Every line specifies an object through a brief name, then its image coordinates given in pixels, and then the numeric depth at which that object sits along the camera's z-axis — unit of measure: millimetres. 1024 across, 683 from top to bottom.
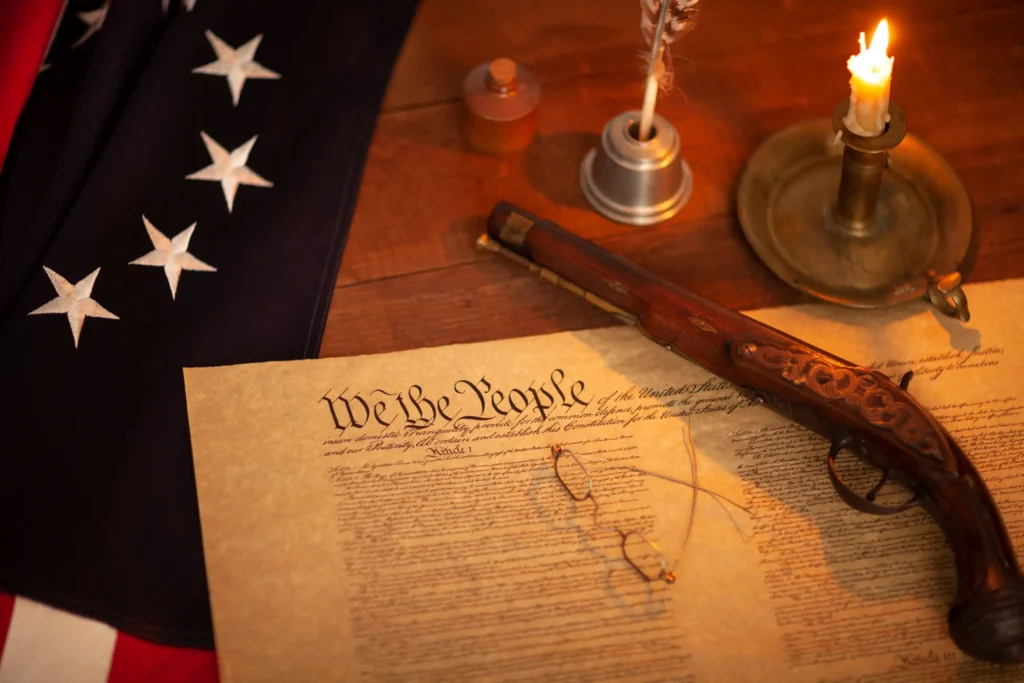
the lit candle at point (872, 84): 913
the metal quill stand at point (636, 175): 1062
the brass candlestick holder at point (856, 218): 1028
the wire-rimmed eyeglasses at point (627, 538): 958
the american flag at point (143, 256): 978
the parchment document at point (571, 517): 936
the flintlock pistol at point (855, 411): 860
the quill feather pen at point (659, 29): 960
